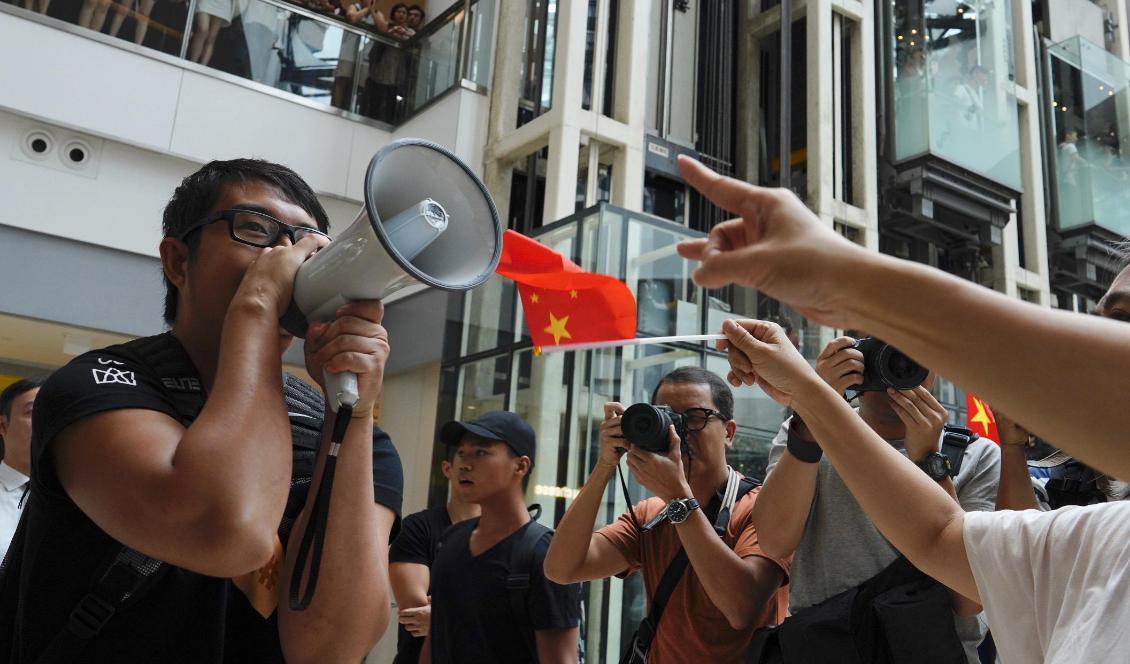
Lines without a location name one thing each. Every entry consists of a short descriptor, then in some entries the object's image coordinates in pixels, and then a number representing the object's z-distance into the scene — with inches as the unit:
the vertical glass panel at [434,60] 365.1
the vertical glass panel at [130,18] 319.6
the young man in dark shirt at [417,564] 144.2
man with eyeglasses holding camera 94.9
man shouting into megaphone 47.5
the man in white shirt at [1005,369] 30.1
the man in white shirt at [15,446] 143.2
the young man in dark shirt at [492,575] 115.2
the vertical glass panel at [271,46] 345.1
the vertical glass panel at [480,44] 355.9
